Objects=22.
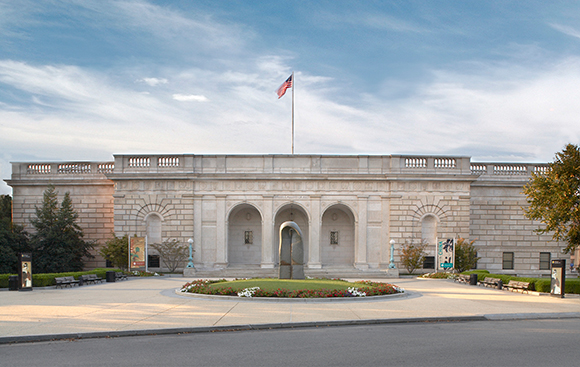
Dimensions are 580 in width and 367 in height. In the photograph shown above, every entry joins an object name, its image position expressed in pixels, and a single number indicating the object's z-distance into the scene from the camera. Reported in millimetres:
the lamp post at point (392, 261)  34969
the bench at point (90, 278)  26955
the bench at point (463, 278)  29097
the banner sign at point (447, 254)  34188
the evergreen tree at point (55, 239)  36578
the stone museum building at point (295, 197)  38312
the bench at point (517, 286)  24219
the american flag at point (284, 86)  40781
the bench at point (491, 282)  26575
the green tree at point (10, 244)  35188
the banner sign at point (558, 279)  22188
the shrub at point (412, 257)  36375
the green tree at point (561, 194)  22750
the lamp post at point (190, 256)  35031
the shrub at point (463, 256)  35844
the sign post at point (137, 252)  35312
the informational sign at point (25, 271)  23359
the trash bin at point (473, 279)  28406
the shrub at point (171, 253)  37188
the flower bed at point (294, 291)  19562
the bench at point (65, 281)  24844
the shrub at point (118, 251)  36438
